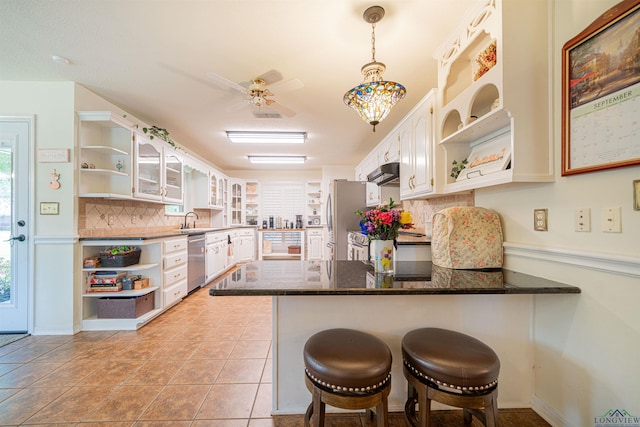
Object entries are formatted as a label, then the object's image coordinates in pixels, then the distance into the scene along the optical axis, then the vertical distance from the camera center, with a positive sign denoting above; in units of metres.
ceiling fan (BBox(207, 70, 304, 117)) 1.98 +1.10
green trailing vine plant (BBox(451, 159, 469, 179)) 1.94 +0.38
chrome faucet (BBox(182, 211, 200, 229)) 4.59 -0.15
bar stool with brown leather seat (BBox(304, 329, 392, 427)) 1.00 -0.67
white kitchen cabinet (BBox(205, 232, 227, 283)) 4.23 -0.75
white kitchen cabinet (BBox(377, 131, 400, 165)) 2.98 +0.87
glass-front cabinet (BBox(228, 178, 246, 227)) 6.04 +0.33
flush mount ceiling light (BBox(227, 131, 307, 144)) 3.73 +1.21
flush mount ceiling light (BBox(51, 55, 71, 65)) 2.04 +1.31
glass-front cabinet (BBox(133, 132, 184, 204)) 2.98 +0.59
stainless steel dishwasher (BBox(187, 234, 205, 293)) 3.57 -0.75
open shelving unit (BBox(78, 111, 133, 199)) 2.53 +0.67
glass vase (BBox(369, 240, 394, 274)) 1.45 -0.25
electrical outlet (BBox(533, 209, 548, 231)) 1.35 -0.03
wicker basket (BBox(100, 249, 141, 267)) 2.55 -0.48
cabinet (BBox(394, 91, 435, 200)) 2.15 +0.63
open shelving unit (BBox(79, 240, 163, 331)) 2.52 -0.83
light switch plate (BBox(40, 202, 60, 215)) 2.43 +0.05
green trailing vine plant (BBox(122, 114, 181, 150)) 3.04 +1.06
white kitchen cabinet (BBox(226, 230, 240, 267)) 5.25 -0.80
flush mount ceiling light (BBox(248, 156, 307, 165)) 5.17 +1.18
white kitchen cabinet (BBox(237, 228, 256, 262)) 5.84 -0.77
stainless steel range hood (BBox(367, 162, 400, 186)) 2.90 +0.49
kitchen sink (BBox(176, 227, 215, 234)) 3.56 -0.26
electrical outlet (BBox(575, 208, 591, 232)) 1.14 -0.03
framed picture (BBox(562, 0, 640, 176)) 0.97 +0.53
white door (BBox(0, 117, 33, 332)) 2.43 -0.05
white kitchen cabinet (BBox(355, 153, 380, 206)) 3.78 +0.73
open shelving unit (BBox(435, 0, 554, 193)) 1.30 +0.73
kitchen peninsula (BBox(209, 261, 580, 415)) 1.41 -0.62
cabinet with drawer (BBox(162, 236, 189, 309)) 2.95 -0.72
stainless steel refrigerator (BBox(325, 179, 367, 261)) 4.15 +0.08
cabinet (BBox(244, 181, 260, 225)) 6.55 +0.32
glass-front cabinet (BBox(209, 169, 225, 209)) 5.08 +0.54
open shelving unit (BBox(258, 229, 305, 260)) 6.53 -0.81
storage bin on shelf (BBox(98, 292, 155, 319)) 2.53 -0.97
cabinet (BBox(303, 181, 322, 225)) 6.58 +0.32
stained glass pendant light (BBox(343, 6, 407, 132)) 1.53 +0.77
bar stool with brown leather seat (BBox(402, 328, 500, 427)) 1.01 -0.68
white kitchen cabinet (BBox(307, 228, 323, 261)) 6.16 -0.74
